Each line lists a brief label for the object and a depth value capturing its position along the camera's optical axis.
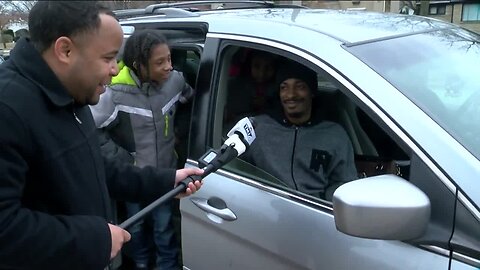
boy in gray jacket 2.74
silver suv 1.53
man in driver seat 2.17
